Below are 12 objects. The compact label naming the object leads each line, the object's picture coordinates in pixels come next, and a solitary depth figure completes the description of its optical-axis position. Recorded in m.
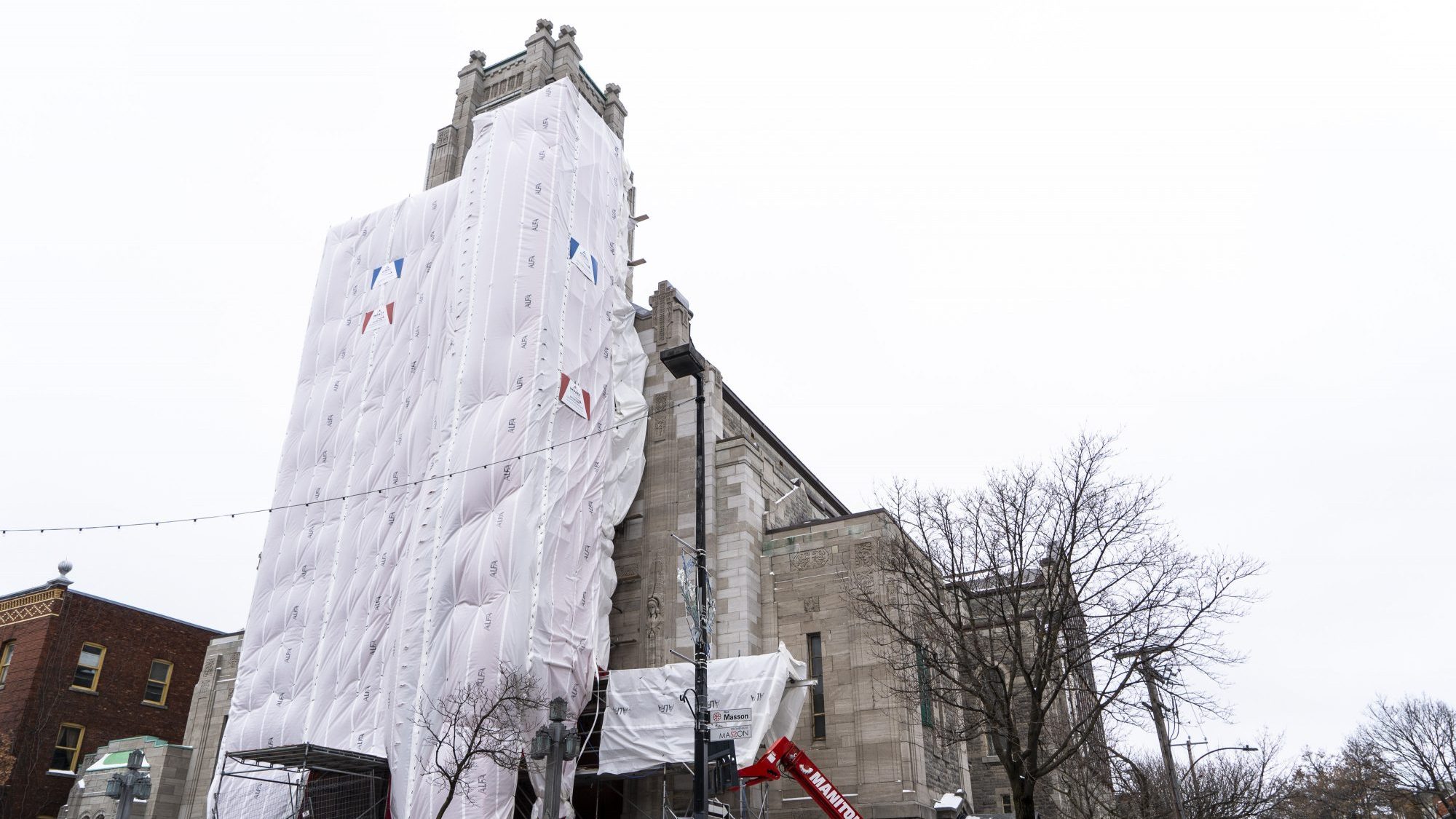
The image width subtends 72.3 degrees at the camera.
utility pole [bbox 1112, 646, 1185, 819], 21.80
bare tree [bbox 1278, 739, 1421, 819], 58.53
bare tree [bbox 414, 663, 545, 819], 24.00
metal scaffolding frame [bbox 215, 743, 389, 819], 25.89
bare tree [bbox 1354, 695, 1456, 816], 56.91
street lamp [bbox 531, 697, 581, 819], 16.48
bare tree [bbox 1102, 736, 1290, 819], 33.06
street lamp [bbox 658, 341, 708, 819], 16.10
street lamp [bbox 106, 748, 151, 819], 22.39
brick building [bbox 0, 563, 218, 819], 41.94
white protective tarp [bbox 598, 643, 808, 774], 27.14
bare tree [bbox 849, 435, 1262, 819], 21.91
